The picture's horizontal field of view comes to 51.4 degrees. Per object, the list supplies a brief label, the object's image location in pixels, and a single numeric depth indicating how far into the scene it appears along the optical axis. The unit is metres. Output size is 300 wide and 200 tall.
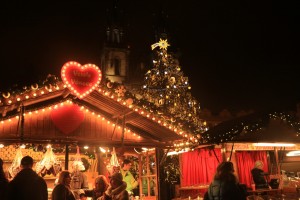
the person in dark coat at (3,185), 5.68
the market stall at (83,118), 8.00
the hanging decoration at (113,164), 10.98
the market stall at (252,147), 10.82
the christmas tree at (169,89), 21.53
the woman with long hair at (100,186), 7.68
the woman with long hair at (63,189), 6.98
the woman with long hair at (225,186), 6.02
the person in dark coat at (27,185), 5.65
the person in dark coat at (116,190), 6.48
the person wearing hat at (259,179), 11.95
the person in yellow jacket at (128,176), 11.52
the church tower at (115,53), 62.50
